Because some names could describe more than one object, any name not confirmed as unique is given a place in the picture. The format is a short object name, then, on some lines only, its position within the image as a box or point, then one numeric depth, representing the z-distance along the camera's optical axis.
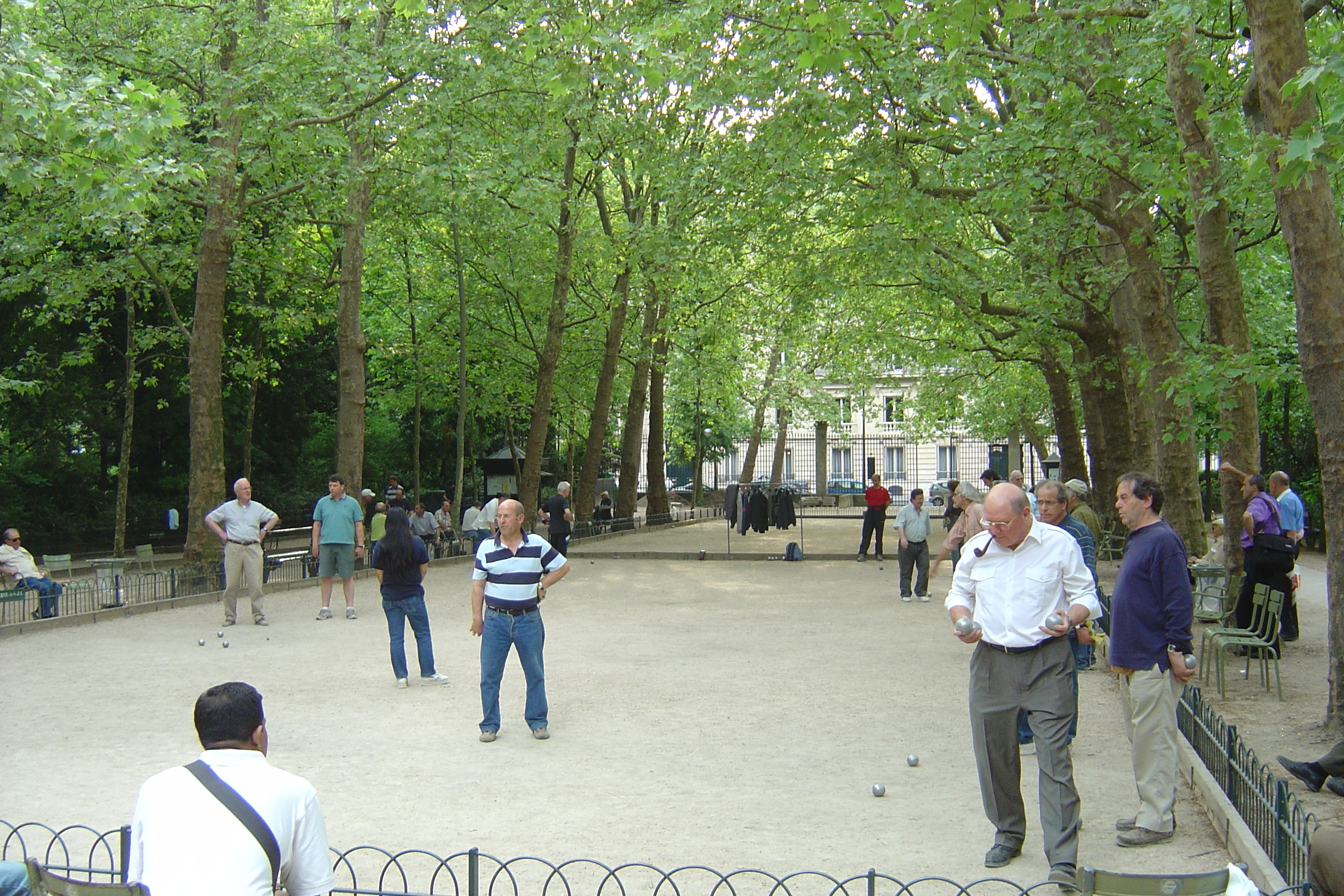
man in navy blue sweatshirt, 6.04
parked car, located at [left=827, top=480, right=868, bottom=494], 56.88
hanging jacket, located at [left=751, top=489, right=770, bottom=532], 33.84
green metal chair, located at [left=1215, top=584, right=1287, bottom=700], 9.84
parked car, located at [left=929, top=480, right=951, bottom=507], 39.59
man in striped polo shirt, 8.64
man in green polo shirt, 15.51
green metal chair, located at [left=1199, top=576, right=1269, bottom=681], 10.36
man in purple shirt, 11.45
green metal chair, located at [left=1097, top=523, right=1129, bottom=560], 23.36
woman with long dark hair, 10.41
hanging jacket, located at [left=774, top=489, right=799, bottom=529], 33.56
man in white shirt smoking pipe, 5.66
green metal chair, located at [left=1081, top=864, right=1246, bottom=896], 3.56
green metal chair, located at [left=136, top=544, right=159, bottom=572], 23.34
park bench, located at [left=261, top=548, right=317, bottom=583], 19.92
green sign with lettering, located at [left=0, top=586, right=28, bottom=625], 14.87
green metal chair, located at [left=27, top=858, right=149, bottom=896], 3.43
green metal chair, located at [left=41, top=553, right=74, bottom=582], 19.16
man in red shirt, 24.03
